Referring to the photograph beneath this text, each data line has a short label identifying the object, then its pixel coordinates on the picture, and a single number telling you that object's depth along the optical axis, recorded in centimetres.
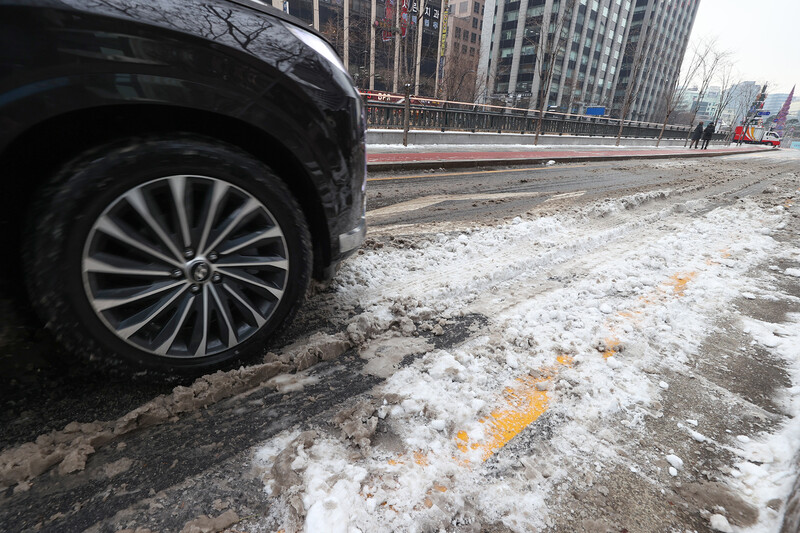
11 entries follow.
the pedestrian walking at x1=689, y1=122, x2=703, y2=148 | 3046
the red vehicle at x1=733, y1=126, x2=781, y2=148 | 4691
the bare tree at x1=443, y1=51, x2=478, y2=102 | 3744
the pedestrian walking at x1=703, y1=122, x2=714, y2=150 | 3019
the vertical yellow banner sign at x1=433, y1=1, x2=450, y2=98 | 4531
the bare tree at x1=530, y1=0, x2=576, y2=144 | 1873
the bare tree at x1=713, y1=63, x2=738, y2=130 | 4262
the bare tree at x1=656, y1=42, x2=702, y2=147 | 3182
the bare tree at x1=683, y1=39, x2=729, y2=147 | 3484
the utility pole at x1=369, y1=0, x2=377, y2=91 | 4556
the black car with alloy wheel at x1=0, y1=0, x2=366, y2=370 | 122
